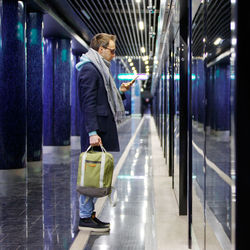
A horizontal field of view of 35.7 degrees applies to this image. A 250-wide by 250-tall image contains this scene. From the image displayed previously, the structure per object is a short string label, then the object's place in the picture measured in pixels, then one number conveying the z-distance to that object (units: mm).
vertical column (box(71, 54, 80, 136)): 15570
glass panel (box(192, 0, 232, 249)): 1736
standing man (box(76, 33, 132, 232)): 3211
